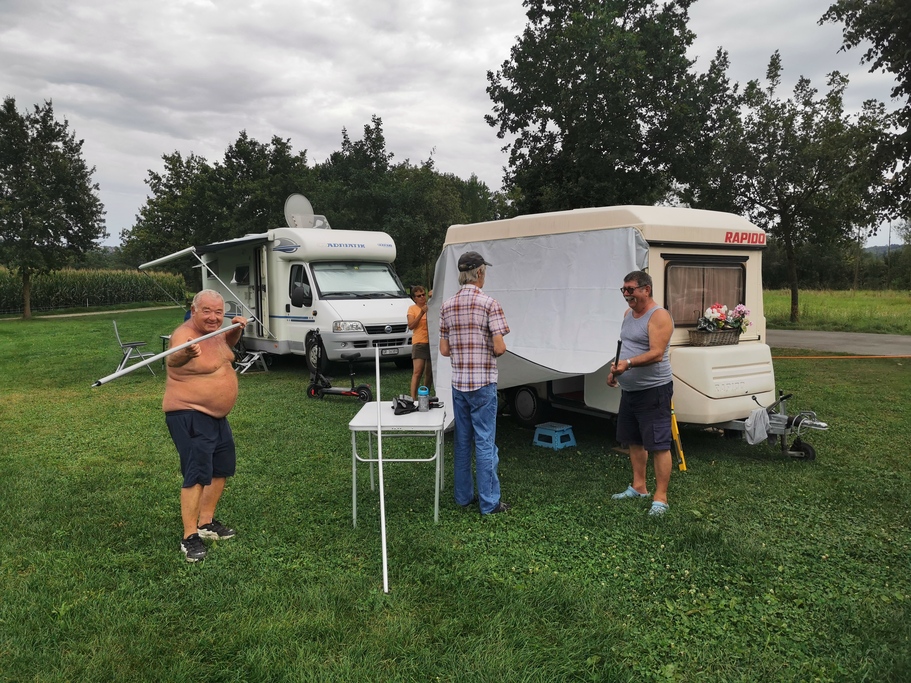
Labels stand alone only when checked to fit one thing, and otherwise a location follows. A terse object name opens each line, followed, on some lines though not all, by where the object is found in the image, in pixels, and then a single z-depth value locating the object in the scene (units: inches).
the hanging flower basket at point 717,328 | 228.8
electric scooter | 334.3
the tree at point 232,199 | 1210.0
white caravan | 220.7
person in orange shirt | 299.4
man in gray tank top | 173.2
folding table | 162.7
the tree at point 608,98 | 638.5
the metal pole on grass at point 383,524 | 133.9
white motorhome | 407.5
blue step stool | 245.1
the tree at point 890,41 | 442.4
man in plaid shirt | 168.2
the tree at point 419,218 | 1069.8
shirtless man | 144.8
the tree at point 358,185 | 1061.8
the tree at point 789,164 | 709.9
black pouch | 175.5
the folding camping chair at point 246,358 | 445.4
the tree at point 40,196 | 983.6
